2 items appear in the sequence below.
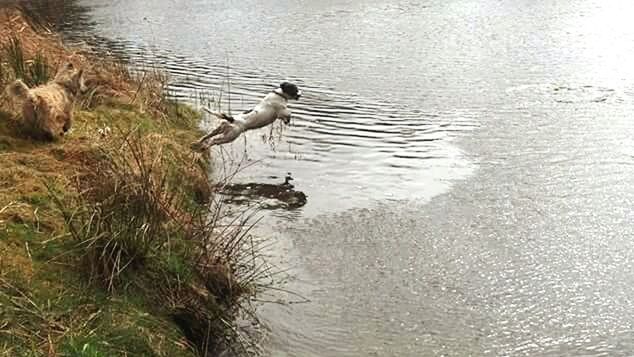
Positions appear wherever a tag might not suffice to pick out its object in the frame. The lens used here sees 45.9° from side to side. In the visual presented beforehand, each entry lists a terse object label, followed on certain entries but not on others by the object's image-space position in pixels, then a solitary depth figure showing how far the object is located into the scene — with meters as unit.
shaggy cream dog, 6.66
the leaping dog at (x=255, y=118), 8.91
